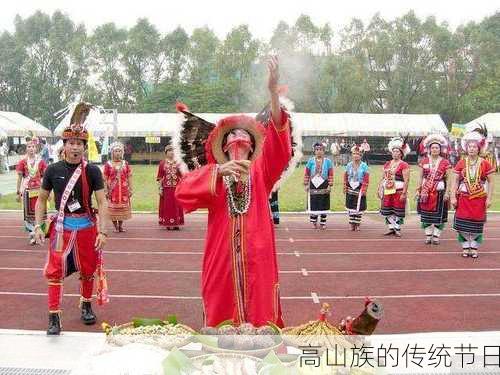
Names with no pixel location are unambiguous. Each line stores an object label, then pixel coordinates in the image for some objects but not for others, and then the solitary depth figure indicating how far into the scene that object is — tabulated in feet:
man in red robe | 12.52
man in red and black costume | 17.35
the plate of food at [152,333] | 8.87
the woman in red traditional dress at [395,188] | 37.70
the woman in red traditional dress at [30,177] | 34.50
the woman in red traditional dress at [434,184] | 34.12
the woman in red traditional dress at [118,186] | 38.93
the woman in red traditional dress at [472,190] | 29.71
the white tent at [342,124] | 117.80
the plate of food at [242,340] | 8.33
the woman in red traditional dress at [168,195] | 40.34
